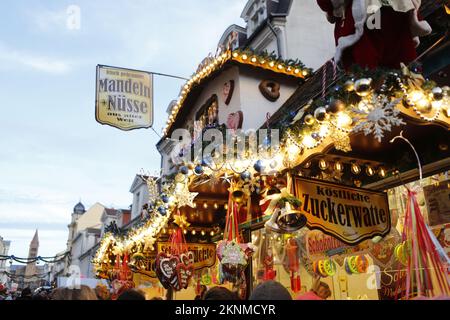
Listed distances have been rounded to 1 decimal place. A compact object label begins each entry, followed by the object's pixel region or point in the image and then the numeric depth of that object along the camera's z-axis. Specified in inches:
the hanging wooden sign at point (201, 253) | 404.2
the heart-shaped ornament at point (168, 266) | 339.7
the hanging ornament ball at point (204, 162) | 240.2
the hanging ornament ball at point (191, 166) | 252.4
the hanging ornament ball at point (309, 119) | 172.4
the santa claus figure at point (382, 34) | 178.2
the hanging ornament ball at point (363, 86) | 147.0
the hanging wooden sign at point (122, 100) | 318.0
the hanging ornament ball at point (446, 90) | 157.1
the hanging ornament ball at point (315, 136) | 177.0
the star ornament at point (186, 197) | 284.4
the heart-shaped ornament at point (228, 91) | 451.8
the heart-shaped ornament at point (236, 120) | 424.2
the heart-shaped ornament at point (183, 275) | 343.3
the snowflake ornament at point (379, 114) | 154.9
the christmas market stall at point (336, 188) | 155.8
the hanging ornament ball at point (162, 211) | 312.2
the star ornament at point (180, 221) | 335.3
